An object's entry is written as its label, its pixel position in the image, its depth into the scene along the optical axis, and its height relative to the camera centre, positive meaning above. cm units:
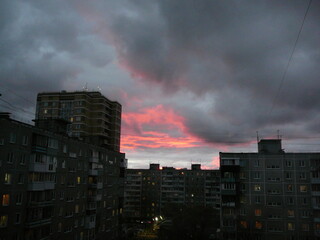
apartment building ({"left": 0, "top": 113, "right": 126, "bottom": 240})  3937 -192
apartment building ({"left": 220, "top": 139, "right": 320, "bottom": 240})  6518 -383
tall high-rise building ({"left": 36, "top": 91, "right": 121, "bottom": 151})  9469 +2139
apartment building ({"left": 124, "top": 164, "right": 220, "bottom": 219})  14512 -632
